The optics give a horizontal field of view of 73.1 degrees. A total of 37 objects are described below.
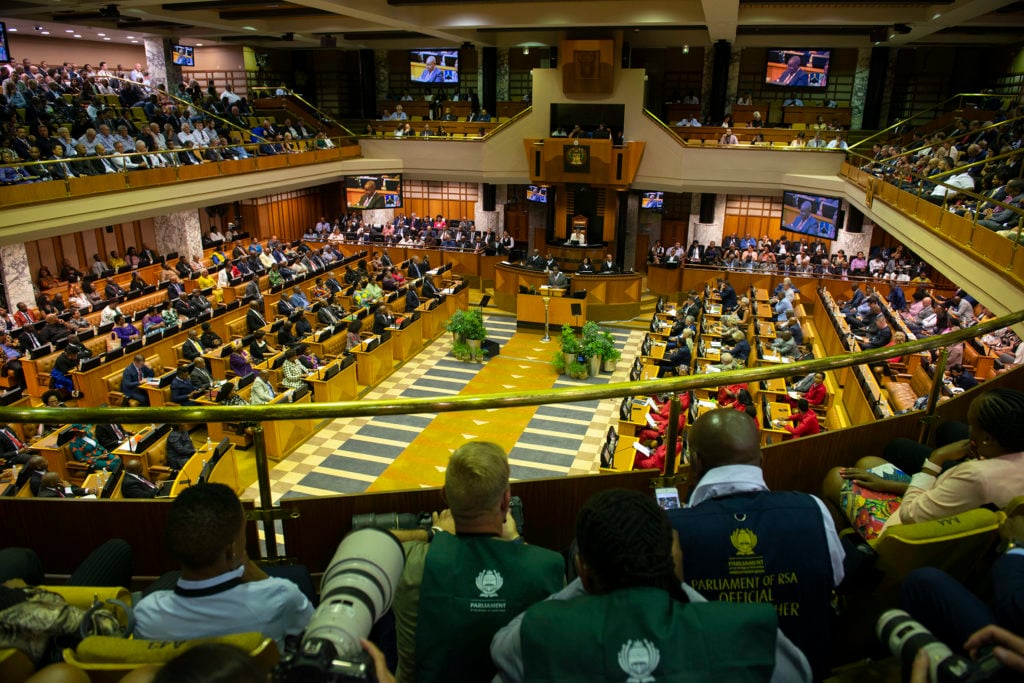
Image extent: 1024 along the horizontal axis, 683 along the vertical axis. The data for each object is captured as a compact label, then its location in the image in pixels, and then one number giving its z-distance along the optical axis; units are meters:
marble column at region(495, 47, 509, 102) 23.34
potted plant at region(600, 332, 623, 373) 12.80
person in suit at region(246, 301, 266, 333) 13.28
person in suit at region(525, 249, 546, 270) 17.19
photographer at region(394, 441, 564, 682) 1.67
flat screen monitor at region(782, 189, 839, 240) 16.56
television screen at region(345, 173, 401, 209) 20.55
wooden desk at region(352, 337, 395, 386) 11.91
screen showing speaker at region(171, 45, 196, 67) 20.33
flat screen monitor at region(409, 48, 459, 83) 24.62
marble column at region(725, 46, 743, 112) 21.22
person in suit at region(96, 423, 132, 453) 8.28
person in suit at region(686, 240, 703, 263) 18.16
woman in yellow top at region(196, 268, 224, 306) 15.05
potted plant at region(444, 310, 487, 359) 13.39
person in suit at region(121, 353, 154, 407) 10.07
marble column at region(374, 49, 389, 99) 25.25
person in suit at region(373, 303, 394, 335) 13.10
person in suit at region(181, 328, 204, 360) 11.36
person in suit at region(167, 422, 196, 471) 7.83
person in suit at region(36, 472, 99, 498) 5.90
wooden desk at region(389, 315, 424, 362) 13.35
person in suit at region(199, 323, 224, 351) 11.95
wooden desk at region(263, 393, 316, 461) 9.15
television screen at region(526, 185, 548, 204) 21.16
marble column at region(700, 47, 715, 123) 21.53
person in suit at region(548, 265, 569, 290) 15.60
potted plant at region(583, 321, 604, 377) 12.58
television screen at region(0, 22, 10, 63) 14.80
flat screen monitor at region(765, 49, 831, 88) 21.20
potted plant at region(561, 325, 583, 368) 12.59
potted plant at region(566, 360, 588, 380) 12.59
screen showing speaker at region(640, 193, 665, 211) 20.84
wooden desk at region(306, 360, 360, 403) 10.53
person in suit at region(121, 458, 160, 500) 6.30
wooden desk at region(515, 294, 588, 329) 15.16
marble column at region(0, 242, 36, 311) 13.20
